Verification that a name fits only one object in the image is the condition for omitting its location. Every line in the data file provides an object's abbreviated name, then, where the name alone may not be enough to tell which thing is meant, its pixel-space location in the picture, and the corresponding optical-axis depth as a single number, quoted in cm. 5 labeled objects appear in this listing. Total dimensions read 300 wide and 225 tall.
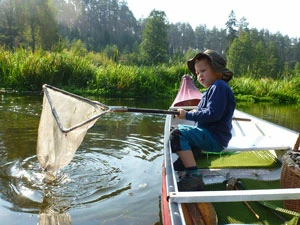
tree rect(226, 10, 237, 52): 6134
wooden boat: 193
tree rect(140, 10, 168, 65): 4494
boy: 295
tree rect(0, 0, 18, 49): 4188
